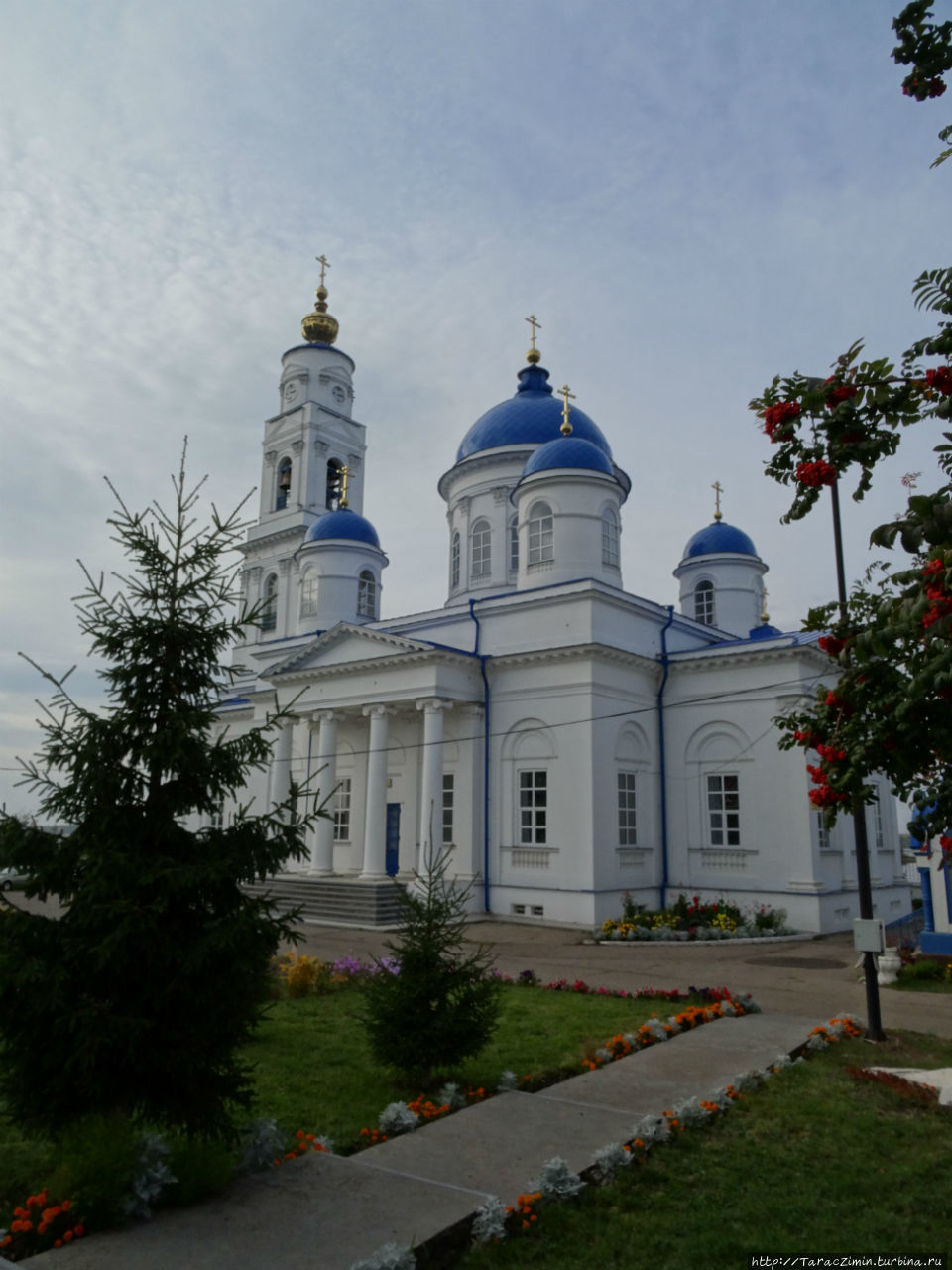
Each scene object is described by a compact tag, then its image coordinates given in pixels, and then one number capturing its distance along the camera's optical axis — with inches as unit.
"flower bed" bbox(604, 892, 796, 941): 779.4
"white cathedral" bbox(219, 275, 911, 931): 854.5
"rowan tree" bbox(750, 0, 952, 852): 161.2
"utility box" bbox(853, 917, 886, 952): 403.2
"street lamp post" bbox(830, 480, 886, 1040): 394.9
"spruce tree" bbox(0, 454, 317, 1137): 224.5
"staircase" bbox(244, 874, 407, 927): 885.2
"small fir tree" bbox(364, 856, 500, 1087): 327.6
